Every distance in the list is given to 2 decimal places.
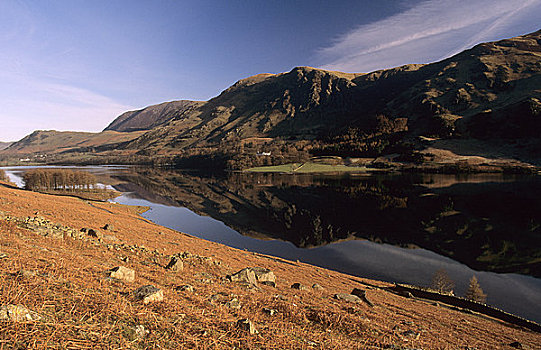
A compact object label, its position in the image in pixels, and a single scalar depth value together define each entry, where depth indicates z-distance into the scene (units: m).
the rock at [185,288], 9.67
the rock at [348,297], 13.87
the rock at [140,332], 5.25
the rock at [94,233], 18.05
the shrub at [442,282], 26.24
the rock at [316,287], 15.95
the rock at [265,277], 14.94
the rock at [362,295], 14.02
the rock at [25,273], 6.73
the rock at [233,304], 8.66
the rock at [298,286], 15.23
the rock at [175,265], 13.77
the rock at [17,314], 4.52
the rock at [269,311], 8.48
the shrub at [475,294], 23.68
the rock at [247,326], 6.54
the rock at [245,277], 13.68
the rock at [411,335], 9.15
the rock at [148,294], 7.21
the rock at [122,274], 8.94
